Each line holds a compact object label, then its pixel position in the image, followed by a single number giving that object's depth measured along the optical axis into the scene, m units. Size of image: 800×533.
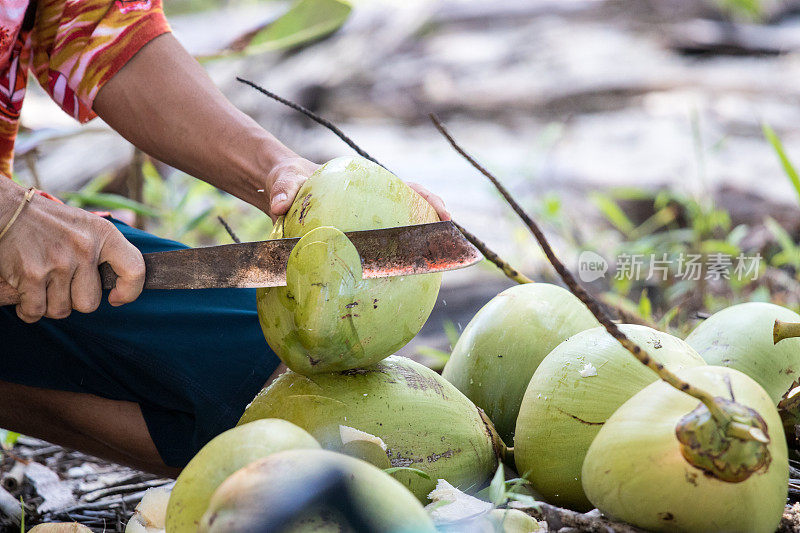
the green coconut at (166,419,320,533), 3.29
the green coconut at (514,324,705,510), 3.43
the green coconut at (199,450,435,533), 3.22
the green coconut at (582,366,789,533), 3.29
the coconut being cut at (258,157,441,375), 3.43
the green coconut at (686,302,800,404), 3.54
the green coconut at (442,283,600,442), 3.61
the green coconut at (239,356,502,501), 3.47
